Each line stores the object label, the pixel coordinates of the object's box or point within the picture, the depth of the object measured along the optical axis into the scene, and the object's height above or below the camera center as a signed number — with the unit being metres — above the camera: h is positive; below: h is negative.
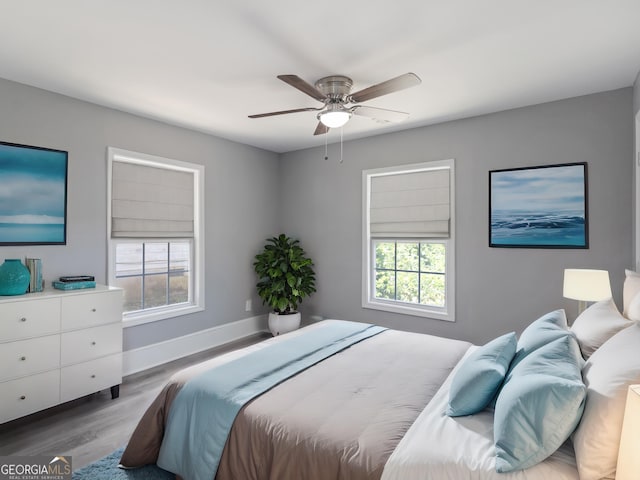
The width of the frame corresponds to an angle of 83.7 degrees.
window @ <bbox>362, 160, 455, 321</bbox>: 3.86 +0.06
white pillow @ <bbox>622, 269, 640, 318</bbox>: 1.99 -0.25
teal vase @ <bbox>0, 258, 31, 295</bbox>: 2.54 -0.24
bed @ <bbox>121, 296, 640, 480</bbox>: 1.28 -0.76
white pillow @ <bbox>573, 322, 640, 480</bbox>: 1.09 -0.54
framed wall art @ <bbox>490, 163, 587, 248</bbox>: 3.10 +0.35
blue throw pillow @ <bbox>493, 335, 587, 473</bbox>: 1.19 -0.59
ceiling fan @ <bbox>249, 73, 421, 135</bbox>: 2.33 +1.03
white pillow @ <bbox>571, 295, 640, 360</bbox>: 1.70 -0.40
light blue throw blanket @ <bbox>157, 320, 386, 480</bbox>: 1.67 -0.79
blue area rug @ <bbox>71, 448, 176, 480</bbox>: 1.99 -1.30
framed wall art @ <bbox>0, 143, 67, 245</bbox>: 2.75 +0.40
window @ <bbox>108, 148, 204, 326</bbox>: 3.53 +0.11
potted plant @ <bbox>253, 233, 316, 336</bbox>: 4.54 -0.48
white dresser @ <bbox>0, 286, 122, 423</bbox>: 2.43 -0.77
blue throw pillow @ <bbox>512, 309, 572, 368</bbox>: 1.70 -0.45
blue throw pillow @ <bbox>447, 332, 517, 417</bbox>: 1.53 -0.61
